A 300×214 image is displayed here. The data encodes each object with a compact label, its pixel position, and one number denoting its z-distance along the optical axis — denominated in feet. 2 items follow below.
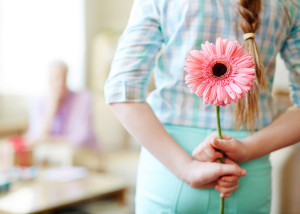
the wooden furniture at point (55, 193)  5.58
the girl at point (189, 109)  2.22
